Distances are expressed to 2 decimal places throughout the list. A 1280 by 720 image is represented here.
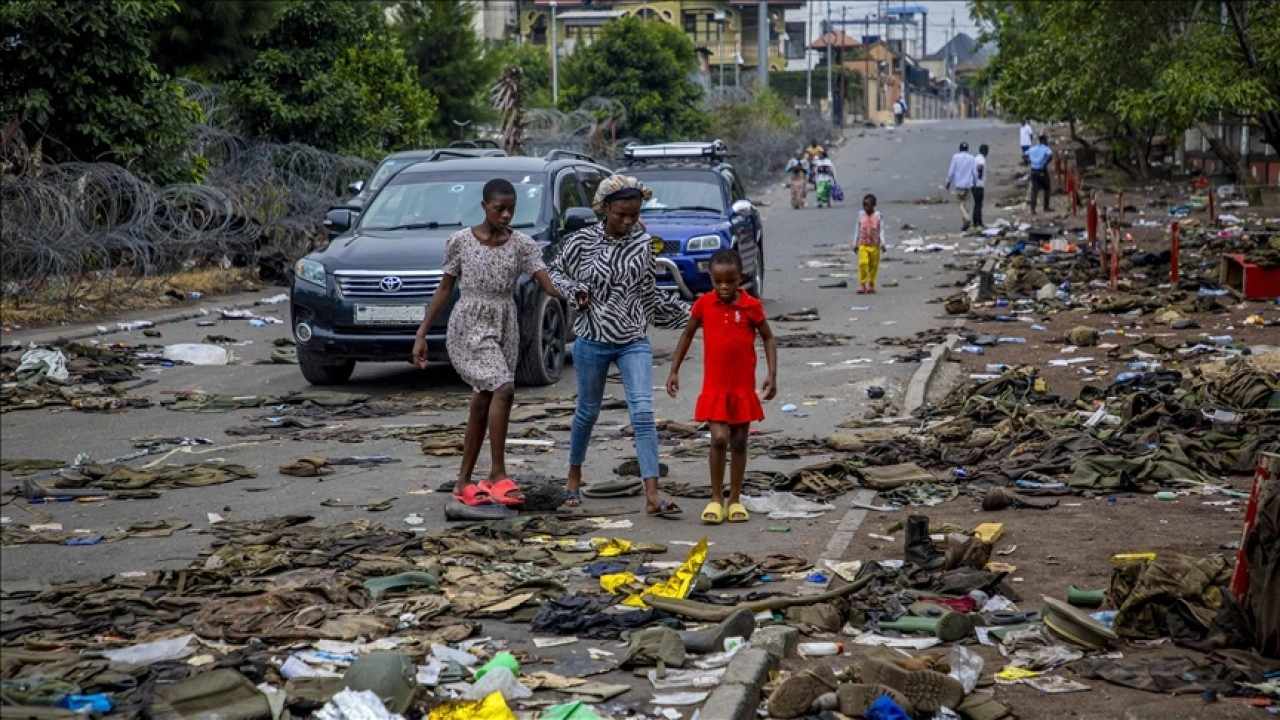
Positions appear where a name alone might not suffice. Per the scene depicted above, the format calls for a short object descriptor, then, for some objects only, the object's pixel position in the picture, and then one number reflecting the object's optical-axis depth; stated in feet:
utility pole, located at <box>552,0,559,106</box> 161.99
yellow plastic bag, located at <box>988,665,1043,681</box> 18.81
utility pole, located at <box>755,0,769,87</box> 204.54
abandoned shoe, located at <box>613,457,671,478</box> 32.17
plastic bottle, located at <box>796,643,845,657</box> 19.84
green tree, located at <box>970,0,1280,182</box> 72.79
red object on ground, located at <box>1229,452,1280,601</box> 19.42
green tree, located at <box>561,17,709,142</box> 155.53
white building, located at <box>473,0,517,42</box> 319.68
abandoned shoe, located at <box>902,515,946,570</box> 23.79
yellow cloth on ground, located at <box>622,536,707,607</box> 21.91
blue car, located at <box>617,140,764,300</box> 61.41
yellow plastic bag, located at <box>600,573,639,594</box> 22.54
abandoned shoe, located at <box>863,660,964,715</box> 17.60
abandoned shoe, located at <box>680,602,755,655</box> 19.49
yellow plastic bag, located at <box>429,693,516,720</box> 16.88
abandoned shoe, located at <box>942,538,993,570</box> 23.48
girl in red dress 27.78
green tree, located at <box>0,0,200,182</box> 69.26
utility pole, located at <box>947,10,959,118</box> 483.10
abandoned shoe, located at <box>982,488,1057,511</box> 28.25
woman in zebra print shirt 28.60
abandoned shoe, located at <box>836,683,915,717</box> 17.37
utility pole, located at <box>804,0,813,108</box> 312.50
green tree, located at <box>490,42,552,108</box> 223.96
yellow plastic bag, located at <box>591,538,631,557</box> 25.00
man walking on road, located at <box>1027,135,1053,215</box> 119.14
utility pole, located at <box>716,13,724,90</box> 327.26
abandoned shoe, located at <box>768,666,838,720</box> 17.51
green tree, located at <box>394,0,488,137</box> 134.92
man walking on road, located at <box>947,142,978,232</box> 107.14
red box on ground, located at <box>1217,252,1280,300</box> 59.31
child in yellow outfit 69.92
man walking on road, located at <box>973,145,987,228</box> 107.76
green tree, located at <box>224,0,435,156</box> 92.48
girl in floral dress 28.50
